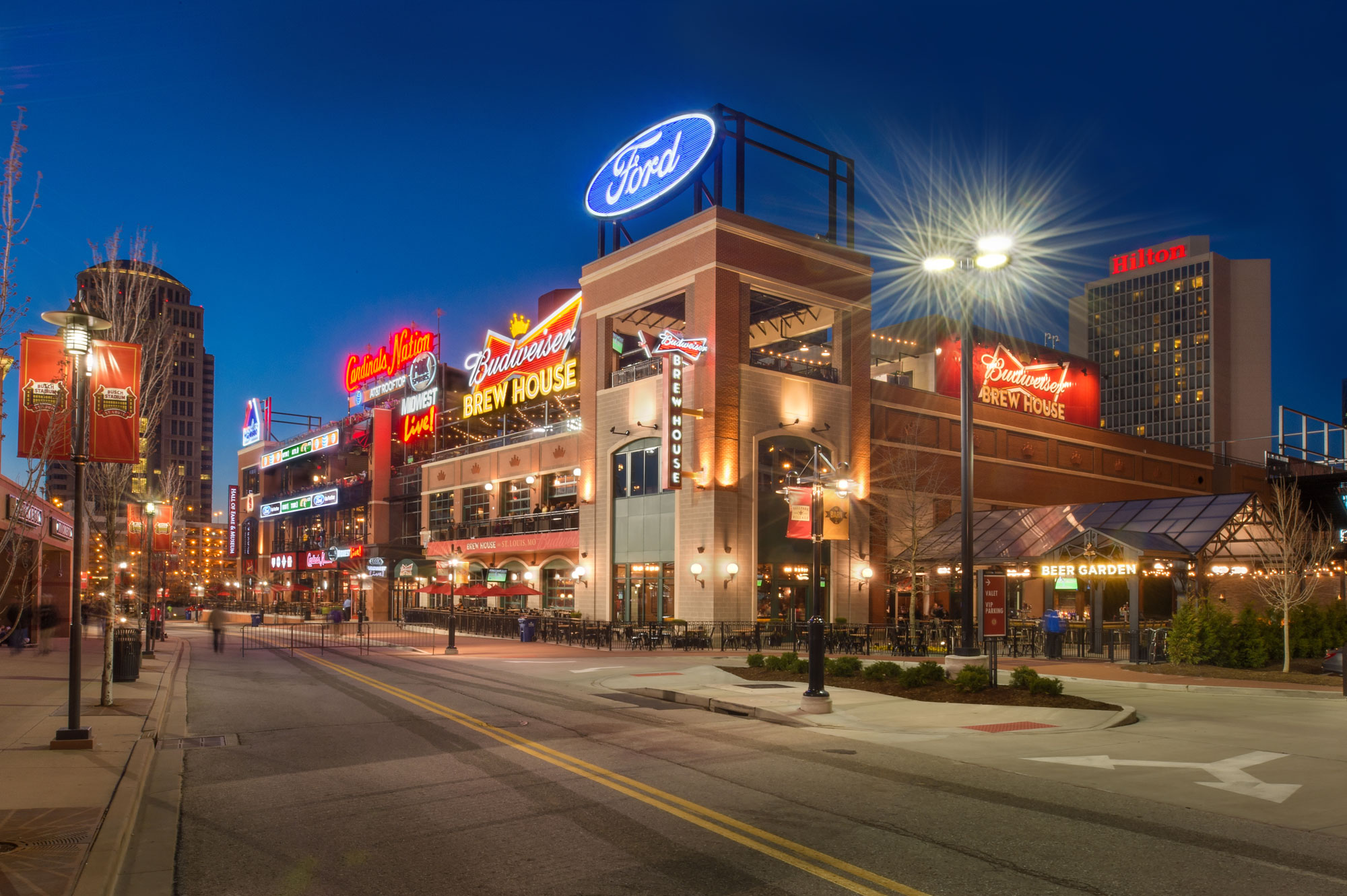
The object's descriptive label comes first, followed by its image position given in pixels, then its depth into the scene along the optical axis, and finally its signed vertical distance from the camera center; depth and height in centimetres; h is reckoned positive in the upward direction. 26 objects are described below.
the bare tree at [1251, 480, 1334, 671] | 2373 -130
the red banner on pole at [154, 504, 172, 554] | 5134 -54
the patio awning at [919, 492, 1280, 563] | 3291 -57
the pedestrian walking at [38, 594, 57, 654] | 3114 -412
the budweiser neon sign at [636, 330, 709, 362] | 3912 +663
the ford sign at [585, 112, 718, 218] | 4166 +1550
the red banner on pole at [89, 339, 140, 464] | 1295 +142
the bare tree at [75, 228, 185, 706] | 1973 +390
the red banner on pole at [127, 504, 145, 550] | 5003 -68
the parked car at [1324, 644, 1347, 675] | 2305 -348
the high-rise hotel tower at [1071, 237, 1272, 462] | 16025 +2813
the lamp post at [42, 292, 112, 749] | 1180 +108
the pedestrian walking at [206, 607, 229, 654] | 3406 -404
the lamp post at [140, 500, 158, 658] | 2900 -156
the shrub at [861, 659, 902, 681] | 2002 -321
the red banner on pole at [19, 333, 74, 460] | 1090 +128
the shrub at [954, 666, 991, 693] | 1772 -298
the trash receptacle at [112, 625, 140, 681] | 2098 -314
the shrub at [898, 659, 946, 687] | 1888 -311
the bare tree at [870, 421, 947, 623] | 4456 +91
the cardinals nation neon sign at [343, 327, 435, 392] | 7069 +1165
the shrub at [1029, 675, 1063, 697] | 1745 -308
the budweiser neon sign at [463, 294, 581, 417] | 4997 +815
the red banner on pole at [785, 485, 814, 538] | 2084 +6
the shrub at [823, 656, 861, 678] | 2088 -327
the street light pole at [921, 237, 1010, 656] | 1562 +236
